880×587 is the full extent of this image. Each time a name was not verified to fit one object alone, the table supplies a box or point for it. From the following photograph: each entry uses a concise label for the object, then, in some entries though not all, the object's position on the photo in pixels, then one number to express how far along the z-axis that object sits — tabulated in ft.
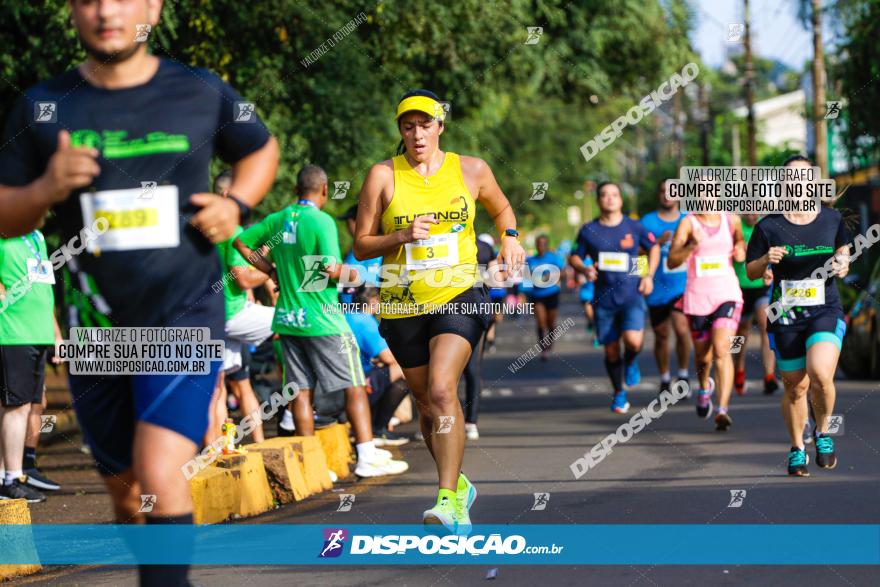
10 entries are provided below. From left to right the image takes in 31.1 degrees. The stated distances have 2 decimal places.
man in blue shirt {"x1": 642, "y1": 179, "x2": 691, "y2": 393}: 51.19
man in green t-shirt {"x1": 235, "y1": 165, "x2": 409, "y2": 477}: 35.45
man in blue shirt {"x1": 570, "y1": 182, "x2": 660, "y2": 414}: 51.24
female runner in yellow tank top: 25.20
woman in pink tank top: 45.14
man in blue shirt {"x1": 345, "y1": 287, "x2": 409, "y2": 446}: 41.81
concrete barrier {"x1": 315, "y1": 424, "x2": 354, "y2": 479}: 38.27
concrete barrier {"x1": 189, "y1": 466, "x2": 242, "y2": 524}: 29.73
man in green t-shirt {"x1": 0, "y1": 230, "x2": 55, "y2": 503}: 34.53
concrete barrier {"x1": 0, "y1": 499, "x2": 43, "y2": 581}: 25.14
